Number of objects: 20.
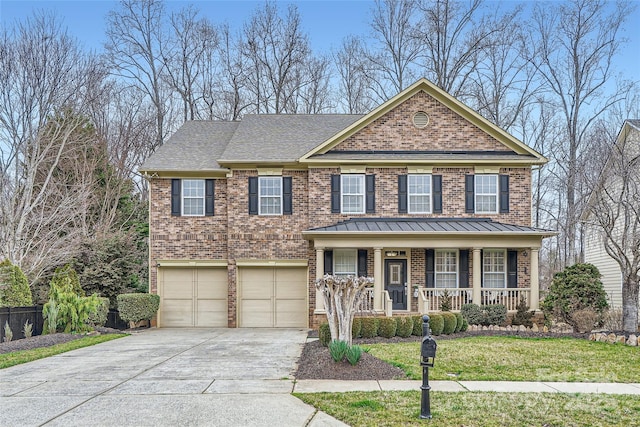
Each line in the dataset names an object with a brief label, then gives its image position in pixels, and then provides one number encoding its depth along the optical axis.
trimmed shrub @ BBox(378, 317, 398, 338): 14.75
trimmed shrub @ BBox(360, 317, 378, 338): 14.62
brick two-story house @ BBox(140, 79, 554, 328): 18.81
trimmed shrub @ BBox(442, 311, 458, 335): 15.62
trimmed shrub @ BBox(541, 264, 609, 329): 16.09
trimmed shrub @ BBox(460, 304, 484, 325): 17.06
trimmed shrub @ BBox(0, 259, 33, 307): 15.41
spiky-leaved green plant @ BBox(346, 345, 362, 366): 9.95
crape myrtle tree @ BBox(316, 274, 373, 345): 10.55
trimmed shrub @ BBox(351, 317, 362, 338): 14.45
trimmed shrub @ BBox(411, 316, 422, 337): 15.23
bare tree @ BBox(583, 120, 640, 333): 15.35
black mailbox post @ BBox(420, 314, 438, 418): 7.08
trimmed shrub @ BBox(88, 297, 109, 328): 17.56
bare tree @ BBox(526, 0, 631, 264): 28.48
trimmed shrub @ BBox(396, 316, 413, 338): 14.94
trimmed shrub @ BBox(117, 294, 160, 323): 19.06
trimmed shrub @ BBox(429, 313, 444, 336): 15.26
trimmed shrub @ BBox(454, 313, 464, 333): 16.08
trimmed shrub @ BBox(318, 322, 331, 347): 12.73
